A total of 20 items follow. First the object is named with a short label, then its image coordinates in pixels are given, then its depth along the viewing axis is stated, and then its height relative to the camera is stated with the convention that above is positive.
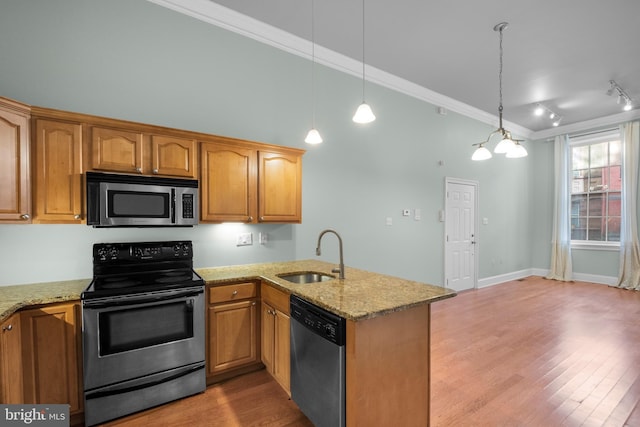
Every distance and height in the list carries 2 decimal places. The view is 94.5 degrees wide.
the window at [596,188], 5.92 +0.42
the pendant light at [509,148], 2.89 +0.59
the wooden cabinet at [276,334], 2.18 -1.00
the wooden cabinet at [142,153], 2.18 +0.44
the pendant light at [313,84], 3.55 +1.53
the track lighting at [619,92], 4.49 +1.82
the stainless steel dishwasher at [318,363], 1.62 -0.94
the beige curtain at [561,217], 6.39 -0.20
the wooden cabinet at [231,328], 2.43 -1.01
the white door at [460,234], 5.17 -0.48
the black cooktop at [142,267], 2.14 -0.48
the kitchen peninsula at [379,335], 1.59 -0.73
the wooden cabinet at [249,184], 2.61 +0.24
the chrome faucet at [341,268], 2.41 -0.49
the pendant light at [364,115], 2.30 +0.74
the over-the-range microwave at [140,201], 2.11 +0.07
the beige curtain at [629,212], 5.52 -0.08
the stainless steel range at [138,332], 1.96 -0.88
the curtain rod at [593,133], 5.90 +1.57
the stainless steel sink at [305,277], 2.72 -0.64
